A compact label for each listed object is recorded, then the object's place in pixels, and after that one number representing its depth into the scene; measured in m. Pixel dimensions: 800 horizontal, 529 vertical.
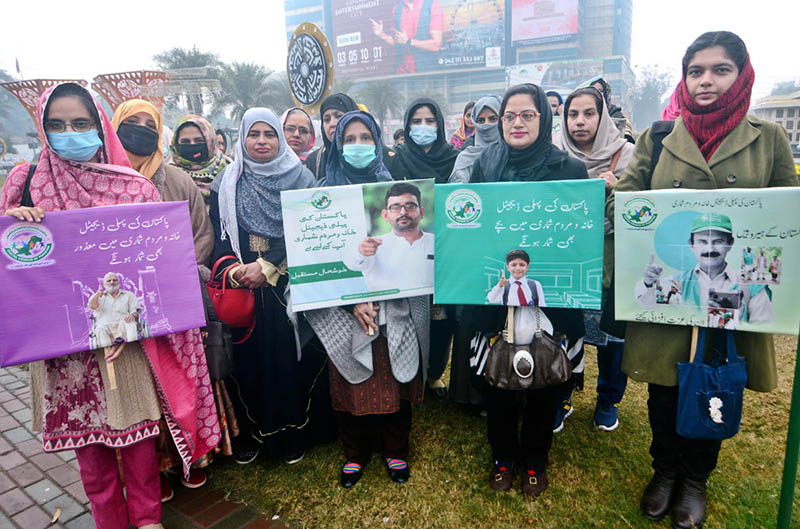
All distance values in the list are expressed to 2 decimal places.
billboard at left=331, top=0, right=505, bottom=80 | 66.75
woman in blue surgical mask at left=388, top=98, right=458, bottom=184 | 3.45
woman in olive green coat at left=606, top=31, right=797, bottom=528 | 1.89
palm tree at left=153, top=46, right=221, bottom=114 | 33.72
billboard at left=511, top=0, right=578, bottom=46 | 61.44
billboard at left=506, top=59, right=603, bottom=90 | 58.06
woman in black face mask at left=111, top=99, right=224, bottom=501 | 2.66
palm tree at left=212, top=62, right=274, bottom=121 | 36.09
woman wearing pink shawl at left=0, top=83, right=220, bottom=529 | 1.93
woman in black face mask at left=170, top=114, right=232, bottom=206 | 3.71
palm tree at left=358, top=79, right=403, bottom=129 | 48.97
